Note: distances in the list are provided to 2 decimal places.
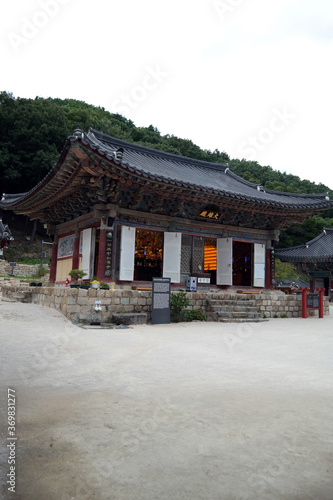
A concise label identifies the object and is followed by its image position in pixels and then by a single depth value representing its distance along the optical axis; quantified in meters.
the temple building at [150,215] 12.56
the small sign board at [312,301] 14.12
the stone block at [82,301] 10.04
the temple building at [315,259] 29.62
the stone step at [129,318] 10.05
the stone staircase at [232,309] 11.89
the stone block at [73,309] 9.97
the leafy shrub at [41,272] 28.11
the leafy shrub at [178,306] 11.32
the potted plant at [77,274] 12.96
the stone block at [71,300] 10.04
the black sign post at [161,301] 10.63
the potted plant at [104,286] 11.55
